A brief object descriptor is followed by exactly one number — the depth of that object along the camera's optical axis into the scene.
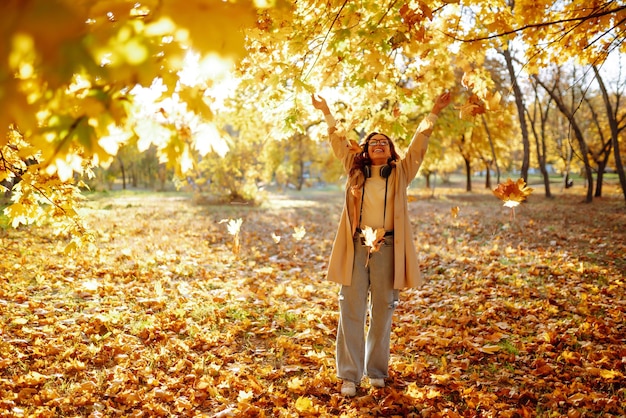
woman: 3.40
